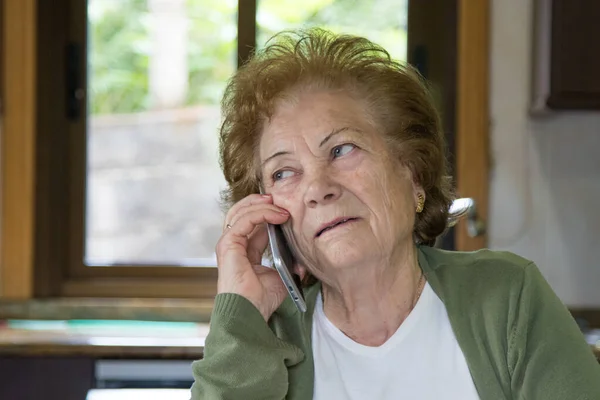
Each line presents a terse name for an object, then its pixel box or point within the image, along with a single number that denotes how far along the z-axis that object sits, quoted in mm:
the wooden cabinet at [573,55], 2449
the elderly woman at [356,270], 1275
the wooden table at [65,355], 2133
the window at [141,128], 2775
